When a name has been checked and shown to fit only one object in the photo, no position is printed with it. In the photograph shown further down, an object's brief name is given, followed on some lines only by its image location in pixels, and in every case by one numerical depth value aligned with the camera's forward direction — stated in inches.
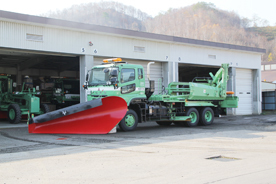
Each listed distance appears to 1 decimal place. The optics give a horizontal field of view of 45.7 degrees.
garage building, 635.5
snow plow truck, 475.2
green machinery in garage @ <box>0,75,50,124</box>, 660.7
